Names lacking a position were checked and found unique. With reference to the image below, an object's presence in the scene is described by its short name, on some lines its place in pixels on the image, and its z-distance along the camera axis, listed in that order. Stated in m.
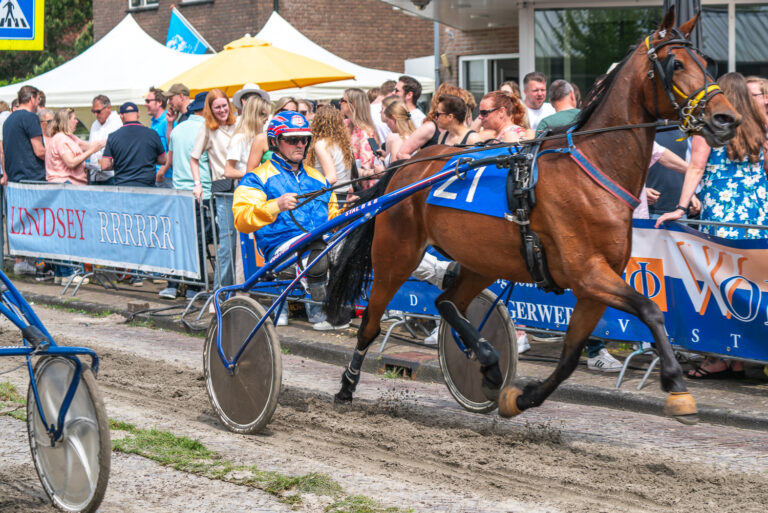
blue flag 22.48
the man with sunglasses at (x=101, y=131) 13.57
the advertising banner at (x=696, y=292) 6.63
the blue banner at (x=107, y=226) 10.70
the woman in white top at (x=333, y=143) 9.65
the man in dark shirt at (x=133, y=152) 12.07
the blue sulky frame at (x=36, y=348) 4.59
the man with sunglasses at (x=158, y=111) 13.42
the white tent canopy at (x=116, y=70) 17.14
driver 6.82
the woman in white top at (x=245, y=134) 10.25
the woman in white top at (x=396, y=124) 10.48
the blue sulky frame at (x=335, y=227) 5.95
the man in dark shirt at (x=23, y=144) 13.38
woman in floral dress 7.04
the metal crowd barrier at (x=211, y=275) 7.26
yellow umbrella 14.05
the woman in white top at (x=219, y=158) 10.35
